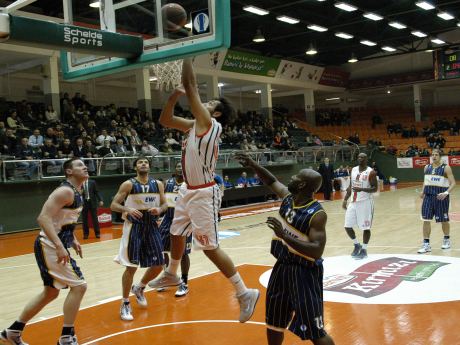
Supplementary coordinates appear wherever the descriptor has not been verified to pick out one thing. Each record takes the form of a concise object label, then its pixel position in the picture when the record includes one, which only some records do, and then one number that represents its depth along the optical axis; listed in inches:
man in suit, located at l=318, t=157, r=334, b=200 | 856.3
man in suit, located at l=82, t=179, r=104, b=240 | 527.8
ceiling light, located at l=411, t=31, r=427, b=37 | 1103.7
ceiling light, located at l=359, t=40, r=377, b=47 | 1130.5
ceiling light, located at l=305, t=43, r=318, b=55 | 1043.1
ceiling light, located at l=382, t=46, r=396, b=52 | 1222.8
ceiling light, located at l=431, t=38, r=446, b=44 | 1204.3
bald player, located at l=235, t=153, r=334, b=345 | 138.9
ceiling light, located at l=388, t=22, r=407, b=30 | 1000.2
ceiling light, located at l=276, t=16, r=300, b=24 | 902.4
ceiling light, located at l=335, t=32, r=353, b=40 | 1053.8
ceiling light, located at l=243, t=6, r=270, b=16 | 816.2
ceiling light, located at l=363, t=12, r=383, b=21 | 910.9
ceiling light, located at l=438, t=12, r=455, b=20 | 954.8
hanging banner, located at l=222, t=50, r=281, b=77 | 1049.6
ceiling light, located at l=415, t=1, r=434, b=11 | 869.3
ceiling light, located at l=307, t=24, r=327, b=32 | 965.4
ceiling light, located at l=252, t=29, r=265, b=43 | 888.3
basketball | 204.1
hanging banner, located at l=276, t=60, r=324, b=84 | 1226.0
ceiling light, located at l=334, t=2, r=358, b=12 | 840.9
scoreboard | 886.4
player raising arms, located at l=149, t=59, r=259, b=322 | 174.6
